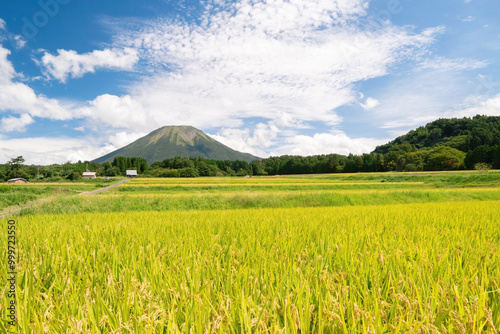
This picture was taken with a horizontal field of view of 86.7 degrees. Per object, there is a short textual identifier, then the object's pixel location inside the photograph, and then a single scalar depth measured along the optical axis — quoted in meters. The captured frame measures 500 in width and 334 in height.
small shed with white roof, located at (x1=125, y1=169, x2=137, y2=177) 159.54
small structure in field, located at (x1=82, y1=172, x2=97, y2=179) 134.00
